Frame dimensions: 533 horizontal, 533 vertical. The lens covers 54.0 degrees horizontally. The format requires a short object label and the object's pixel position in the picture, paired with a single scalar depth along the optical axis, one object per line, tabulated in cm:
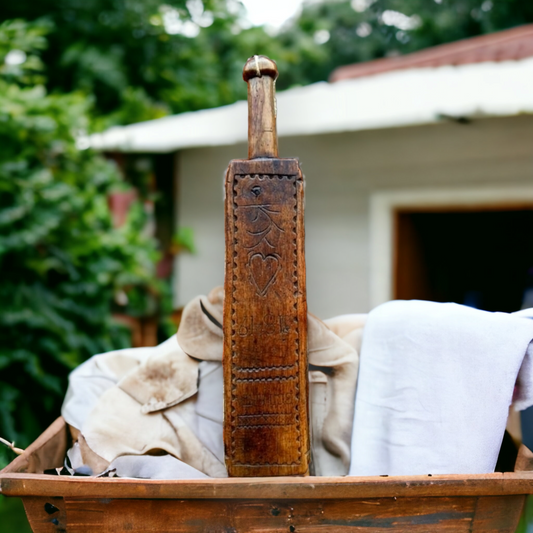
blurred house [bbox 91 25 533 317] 288
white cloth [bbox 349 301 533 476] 95
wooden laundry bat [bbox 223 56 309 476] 93
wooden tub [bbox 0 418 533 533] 84
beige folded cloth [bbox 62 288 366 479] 103
